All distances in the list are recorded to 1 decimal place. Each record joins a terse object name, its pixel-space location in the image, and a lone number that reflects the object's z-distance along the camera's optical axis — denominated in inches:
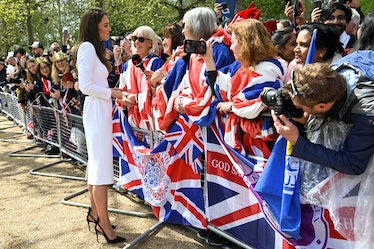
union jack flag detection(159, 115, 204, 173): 129.1
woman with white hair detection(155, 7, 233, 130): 120.8
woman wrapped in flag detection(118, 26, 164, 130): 152.4
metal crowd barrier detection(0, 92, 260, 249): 149.1
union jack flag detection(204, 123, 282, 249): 109.4
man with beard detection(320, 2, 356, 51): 144.5
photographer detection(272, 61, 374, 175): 70.7
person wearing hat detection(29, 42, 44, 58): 407.8
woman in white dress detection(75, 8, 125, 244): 128.9
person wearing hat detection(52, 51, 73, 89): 240.4
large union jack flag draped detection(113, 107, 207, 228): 134.6
